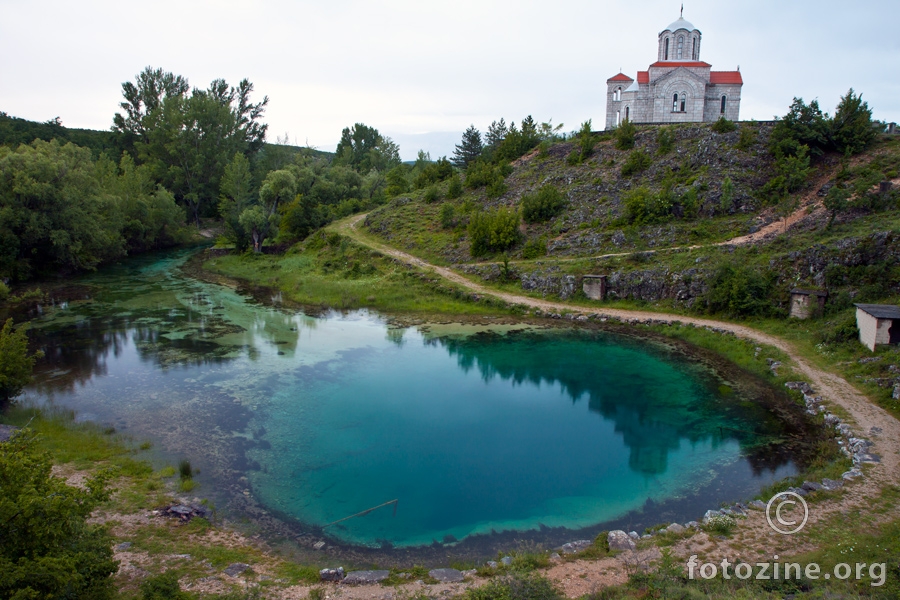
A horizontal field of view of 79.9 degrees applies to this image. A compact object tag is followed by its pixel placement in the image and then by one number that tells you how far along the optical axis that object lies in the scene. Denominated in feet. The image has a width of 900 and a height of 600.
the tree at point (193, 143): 188.34
